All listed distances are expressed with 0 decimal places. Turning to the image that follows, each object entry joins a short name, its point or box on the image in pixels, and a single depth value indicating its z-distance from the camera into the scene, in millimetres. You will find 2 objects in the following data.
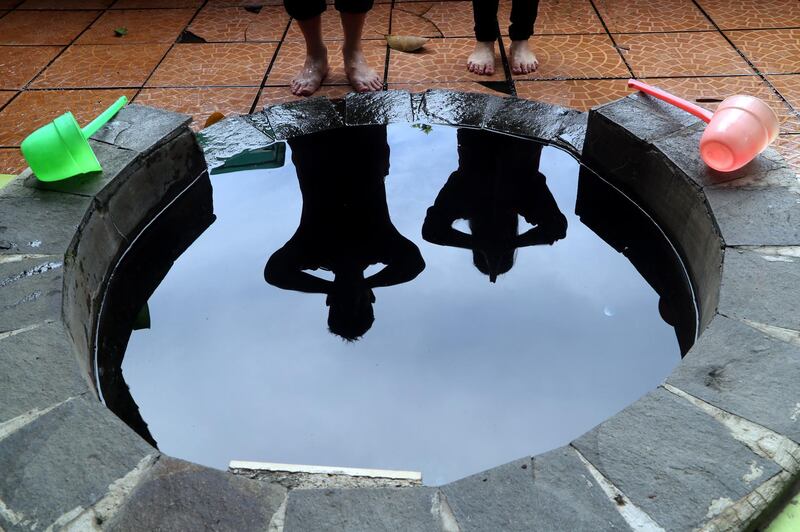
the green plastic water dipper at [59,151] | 1792
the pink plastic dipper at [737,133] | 1700
